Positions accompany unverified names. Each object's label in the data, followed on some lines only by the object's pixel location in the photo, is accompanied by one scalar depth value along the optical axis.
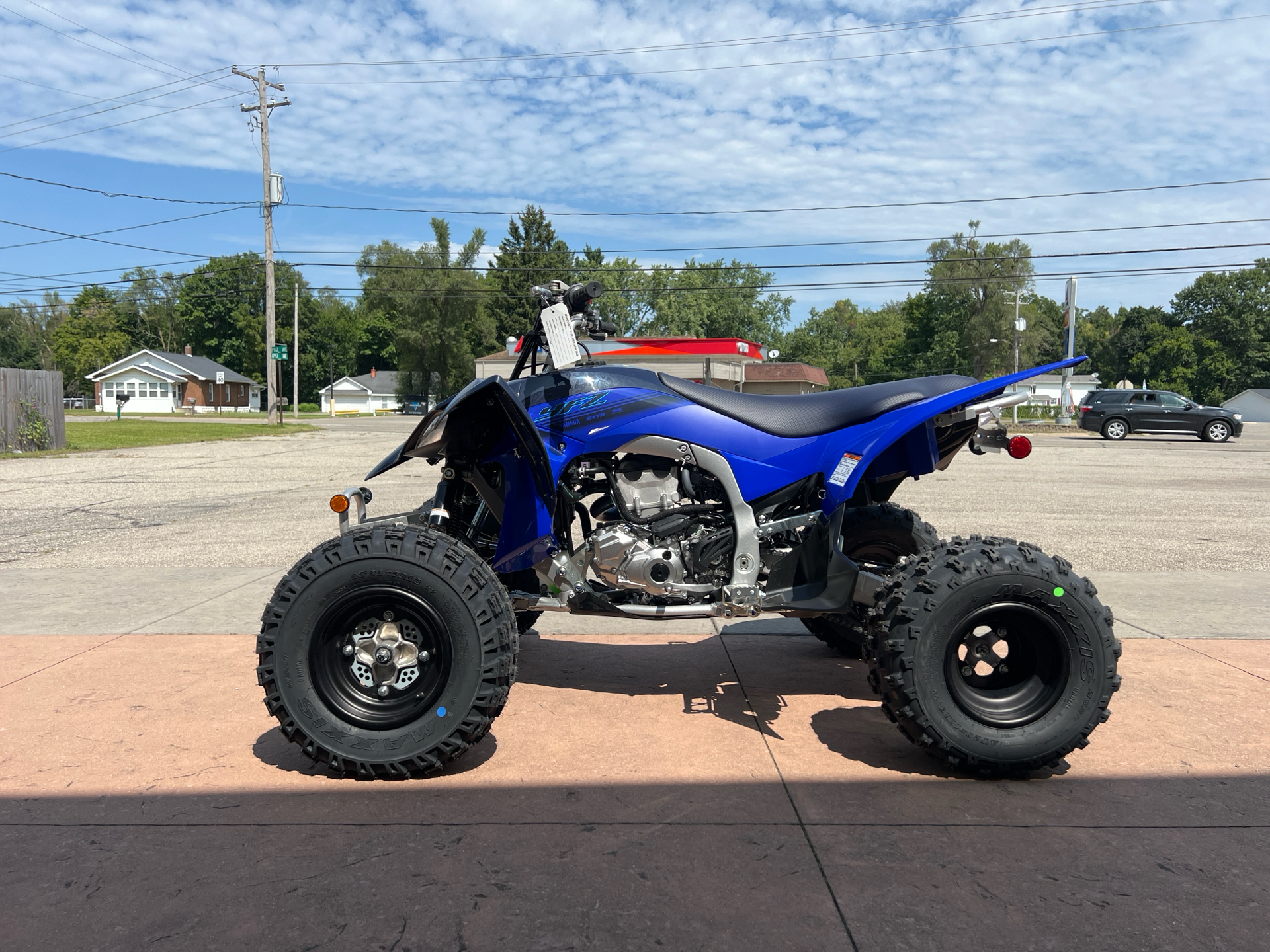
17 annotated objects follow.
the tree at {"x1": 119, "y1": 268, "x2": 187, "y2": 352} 96.62
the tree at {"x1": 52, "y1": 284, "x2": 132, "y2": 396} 91.06
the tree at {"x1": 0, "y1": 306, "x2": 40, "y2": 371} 103.69
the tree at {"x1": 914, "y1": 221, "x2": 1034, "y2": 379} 71.44
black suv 29.03
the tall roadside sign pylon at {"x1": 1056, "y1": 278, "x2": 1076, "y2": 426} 40.16
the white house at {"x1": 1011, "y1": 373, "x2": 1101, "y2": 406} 91.06
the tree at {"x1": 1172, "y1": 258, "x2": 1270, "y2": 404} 81.00
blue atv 3.09
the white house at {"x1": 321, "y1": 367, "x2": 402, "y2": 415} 92.06
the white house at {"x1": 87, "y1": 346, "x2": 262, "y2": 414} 77.50
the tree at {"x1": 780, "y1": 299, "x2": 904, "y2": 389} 101.00
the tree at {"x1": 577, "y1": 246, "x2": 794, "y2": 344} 77.81
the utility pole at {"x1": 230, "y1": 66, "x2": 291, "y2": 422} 32.53
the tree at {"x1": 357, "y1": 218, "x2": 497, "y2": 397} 73.69
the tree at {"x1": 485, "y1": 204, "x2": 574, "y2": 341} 71.44
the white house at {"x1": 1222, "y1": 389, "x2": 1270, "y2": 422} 69.19
